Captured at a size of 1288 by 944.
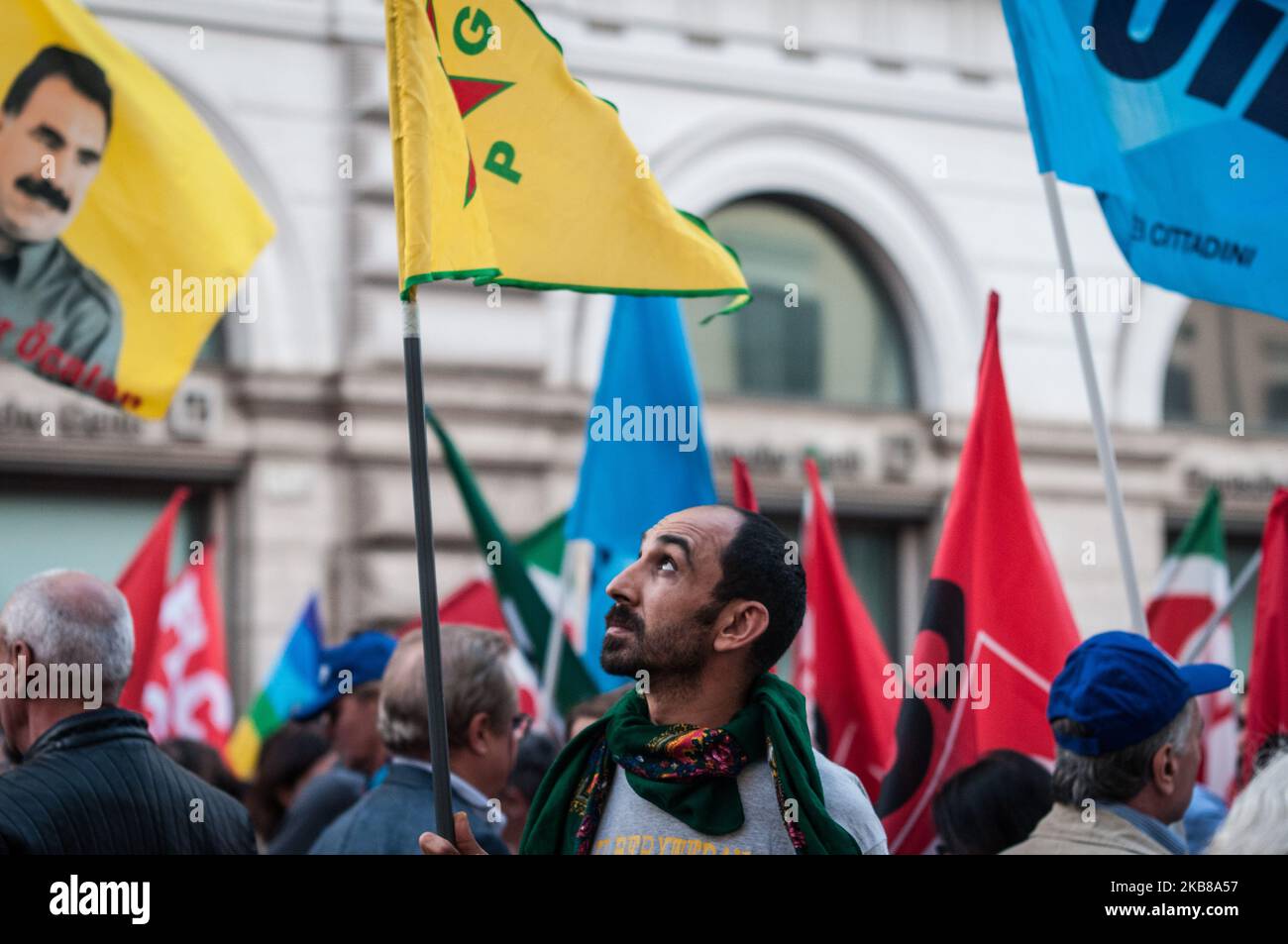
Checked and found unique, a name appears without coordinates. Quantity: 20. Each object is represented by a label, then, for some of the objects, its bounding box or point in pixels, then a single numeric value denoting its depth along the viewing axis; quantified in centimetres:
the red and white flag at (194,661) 893
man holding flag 280
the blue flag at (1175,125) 475
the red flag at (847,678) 582
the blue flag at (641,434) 600
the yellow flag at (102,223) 522
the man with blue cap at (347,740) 551
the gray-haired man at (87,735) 329
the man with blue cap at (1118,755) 332
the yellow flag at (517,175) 312
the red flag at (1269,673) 546
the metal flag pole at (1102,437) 450
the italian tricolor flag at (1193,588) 742
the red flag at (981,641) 473
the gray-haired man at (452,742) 404
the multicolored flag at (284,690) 899
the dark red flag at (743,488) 608
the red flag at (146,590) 692
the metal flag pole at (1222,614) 573
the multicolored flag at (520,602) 653
